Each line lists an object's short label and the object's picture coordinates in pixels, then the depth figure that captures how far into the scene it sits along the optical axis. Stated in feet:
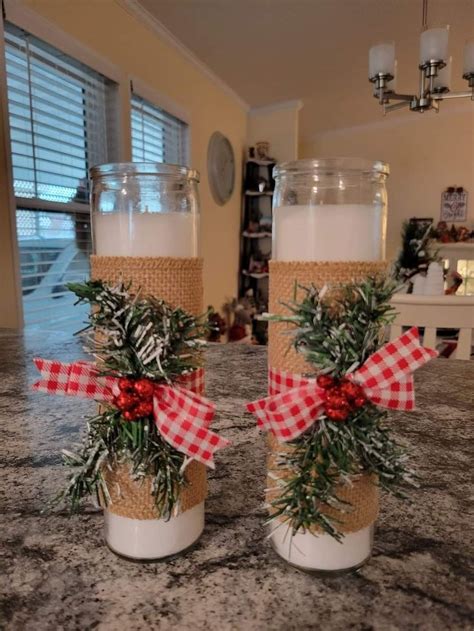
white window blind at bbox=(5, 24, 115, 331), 5.83
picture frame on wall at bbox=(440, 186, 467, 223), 14.62
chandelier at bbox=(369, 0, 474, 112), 5.55
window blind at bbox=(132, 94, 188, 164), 8.14
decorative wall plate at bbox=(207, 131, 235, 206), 10.92
